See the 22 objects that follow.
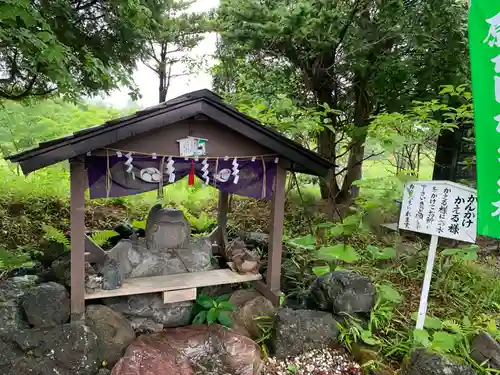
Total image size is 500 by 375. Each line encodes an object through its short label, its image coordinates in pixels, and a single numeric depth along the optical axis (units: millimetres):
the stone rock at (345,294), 4266
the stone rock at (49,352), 3258
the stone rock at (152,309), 4242
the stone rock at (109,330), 3719
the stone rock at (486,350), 3607
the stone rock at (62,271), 4293
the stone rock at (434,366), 3232
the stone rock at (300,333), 4031
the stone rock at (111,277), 4008
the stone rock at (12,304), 3547
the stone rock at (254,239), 6171
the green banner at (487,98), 2807
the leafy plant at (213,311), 4355
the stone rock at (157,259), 4422
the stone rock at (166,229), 4602
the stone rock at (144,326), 4199
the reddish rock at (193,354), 3576
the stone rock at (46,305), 3619
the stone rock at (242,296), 4707
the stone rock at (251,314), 4387
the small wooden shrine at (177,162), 3600
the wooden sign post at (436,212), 3609
